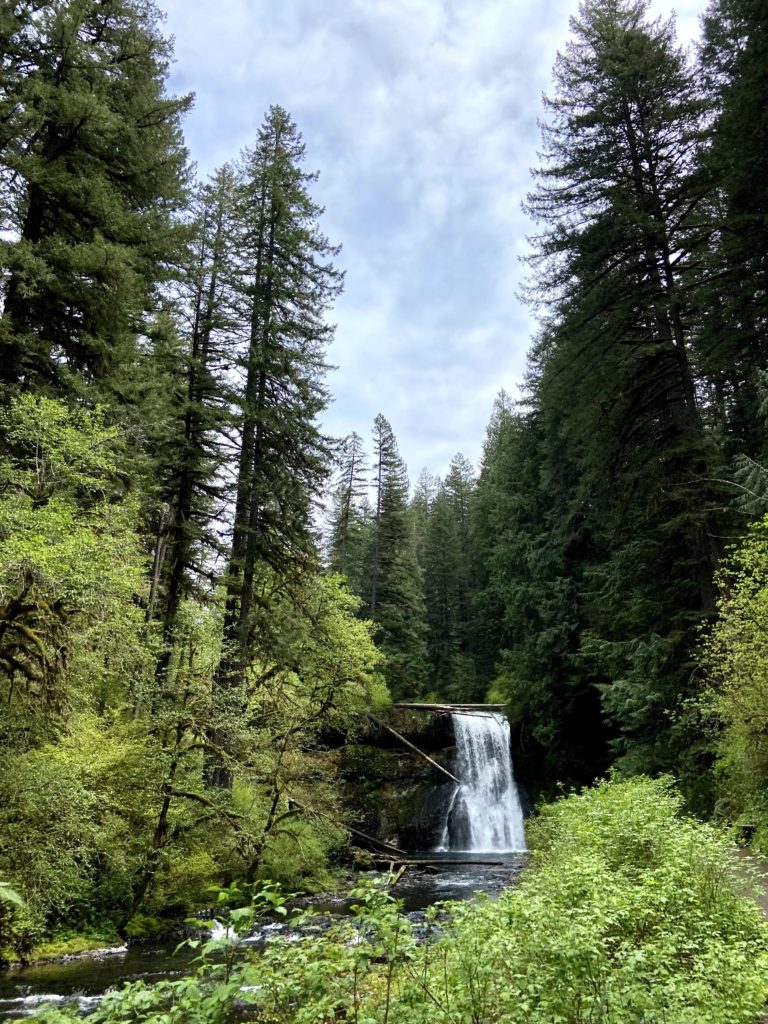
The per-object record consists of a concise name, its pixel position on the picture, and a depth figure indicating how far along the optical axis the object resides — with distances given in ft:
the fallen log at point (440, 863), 55.09
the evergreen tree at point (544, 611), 72.23
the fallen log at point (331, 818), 43.84
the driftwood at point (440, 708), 85.05
